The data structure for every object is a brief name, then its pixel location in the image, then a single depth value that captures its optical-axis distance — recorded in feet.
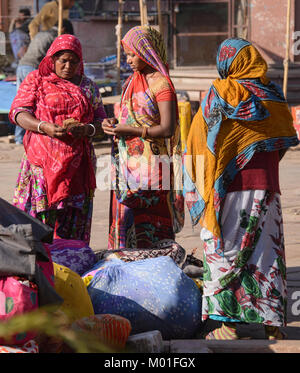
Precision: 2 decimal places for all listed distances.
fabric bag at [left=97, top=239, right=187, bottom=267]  27.04
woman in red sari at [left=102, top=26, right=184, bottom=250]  28.40
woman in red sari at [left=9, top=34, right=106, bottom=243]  28.63
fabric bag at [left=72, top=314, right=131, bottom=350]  18.88
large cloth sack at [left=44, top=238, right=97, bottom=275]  26.08
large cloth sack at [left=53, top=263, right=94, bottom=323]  21.18
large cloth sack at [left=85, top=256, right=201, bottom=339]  23.62
